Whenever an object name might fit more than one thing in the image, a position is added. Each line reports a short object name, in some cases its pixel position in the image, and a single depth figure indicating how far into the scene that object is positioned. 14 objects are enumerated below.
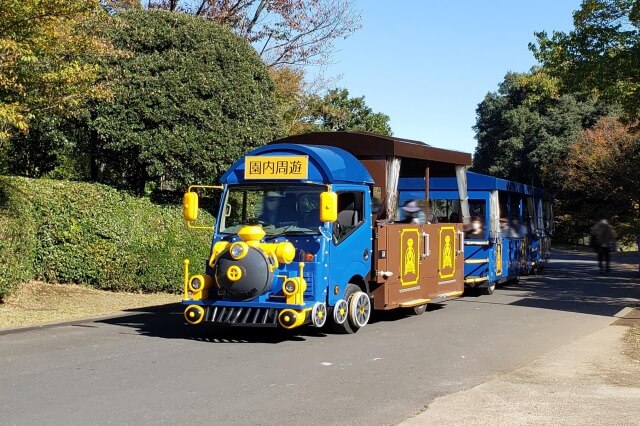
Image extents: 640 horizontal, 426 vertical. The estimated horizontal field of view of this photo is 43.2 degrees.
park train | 11.50
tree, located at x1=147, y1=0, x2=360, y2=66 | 27.89
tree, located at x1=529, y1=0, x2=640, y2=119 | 20.59
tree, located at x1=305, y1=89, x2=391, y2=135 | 34.25
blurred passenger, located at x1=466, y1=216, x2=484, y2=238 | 19.96
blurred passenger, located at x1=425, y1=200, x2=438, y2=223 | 15.35
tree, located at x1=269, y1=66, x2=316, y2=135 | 29.15
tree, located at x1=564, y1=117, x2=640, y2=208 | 41.00
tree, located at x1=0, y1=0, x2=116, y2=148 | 12.77
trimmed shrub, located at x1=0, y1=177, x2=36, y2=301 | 14.95
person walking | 24.72
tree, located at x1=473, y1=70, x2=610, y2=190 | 49.69
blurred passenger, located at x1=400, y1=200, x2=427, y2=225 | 14.89
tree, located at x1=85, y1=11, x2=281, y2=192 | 19.52
